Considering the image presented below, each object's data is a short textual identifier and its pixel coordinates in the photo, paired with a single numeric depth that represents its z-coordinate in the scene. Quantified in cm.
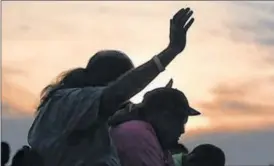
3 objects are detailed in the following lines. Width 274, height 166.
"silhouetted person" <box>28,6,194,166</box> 359
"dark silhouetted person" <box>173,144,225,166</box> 544
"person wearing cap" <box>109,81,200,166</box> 414
